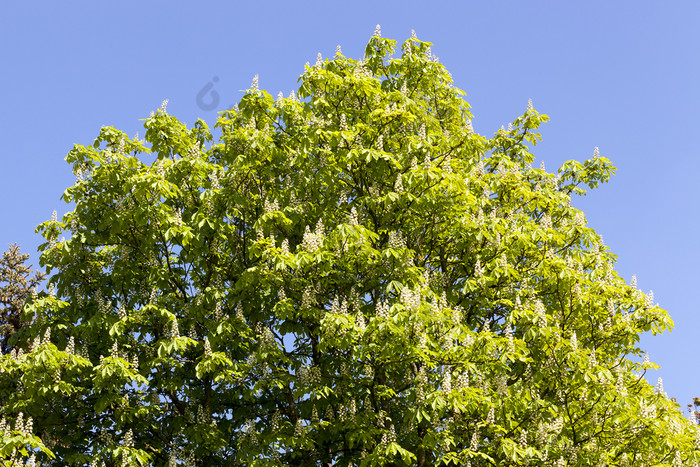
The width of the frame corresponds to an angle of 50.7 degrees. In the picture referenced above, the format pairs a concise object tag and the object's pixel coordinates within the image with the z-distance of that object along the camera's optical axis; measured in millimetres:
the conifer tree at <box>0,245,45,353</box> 26953
